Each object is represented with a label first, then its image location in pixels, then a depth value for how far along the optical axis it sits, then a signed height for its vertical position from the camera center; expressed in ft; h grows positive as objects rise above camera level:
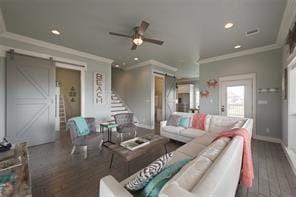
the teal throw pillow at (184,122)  12.97 -2.26
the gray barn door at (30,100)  11.43 -0.19
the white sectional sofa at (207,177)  2.57 -1.73
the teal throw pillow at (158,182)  3.18 -2.05
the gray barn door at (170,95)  22.56 +0.59
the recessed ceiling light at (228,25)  9.77 +5.29
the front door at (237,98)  15.20 +0.05
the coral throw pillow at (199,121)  12.33 -2.08
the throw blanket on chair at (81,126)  10.71 -2.26
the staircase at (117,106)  21.79 -1.28
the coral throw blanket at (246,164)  5.78 -2.78
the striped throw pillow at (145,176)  3.49 -1.99
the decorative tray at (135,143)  8.05 -2.84
